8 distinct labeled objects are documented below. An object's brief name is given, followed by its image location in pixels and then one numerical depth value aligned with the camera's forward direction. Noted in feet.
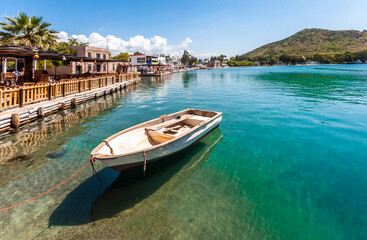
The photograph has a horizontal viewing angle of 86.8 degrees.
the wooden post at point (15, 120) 38.06
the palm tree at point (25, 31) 87.97
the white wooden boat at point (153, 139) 20.10
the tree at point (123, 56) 360.85
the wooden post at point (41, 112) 45.14
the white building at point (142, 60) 335.47
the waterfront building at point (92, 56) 170.09
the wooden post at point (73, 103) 60.04
